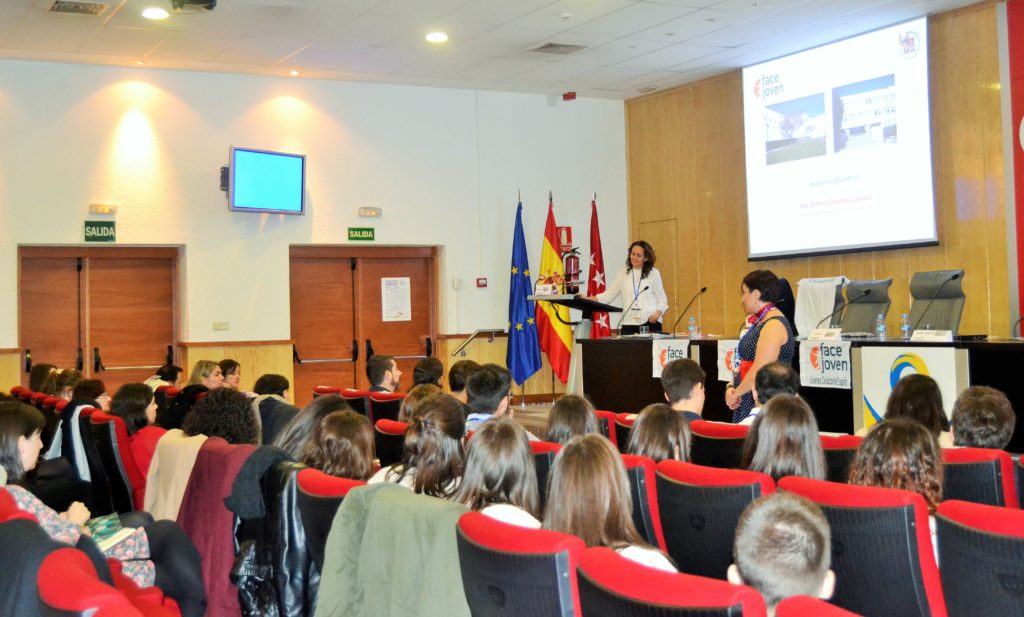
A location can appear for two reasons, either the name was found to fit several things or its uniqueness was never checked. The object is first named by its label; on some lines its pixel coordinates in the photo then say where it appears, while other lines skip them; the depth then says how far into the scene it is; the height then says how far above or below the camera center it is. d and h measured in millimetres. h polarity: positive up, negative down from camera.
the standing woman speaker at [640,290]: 9242 +303
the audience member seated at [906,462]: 2664 -403
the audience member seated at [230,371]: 7391 -302
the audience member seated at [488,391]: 4520 -304
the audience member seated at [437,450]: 2986 -381
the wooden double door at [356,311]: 10898 +193
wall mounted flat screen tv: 10000 +1531
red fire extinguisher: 11410 +643
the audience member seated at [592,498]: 2207 -400
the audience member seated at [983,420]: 3334 -368
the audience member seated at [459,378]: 5636 -302
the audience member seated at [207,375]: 7126 -312
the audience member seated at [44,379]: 7441 -340
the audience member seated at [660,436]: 3369 -395
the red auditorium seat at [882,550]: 2254 -548
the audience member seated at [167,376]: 8070 -354
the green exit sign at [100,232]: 9656 +1004
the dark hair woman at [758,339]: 5453 -119
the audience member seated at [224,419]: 4098 -368
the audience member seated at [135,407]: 5121 -383
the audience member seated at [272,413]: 5309 -455
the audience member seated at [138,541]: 3189 -697
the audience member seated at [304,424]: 3758 -366
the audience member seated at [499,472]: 2613 -395
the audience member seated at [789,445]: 3014 -391
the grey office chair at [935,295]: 6906 +131
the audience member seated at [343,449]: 3322 -408
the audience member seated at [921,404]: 3633 -336
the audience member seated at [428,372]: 6090 -286
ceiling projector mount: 7426 +2466
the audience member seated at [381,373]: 6516 -306
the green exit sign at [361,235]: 10812 +1018
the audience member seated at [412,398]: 4629 -343
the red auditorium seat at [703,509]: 2590 -522
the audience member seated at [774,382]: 4195 -275
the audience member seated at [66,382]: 7172 -343
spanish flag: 11234 -16
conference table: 5684 -419
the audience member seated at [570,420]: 3762 -375
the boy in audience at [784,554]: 1720 -416
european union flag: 11094 +6
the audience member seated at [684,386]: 4441 -298
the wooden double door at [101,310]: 9750 +250
